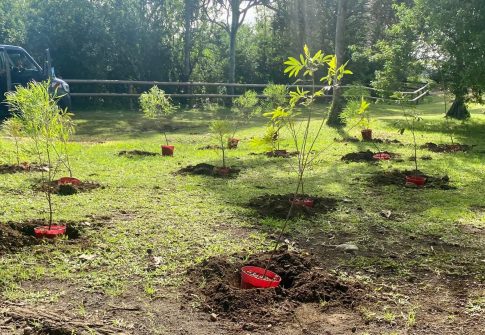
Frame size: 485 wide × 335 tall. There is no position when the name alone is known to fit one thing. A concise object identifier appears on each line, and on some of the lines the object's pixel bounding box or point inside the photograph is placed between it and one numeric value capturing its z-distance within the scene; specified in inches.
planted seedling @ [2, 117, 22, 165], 290.4
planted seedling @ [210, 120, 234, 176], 317.4
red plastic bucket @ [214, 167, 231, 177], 314.3
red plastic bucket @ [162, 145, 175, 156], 388.8
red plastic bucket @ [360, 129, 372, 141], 480.7
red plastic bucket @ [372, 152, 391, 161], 377.1
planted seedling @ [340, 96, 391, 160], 378.9
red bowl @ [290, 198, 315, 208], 239.3
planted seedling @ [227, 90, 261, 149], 432.5
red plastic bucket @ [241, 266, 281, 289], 146.9
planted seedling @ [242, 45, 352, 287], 143.2
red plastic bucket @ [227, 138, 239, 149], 431.6
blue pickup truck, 577.3
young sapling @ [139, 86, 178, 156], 399.2
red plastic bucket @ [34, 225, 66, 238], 185.9
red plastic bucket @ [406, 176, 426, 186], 293.7
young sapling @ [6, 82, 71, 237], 191.8
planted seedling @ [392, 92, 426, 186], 294.0
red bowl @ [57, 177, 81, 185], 273.9
